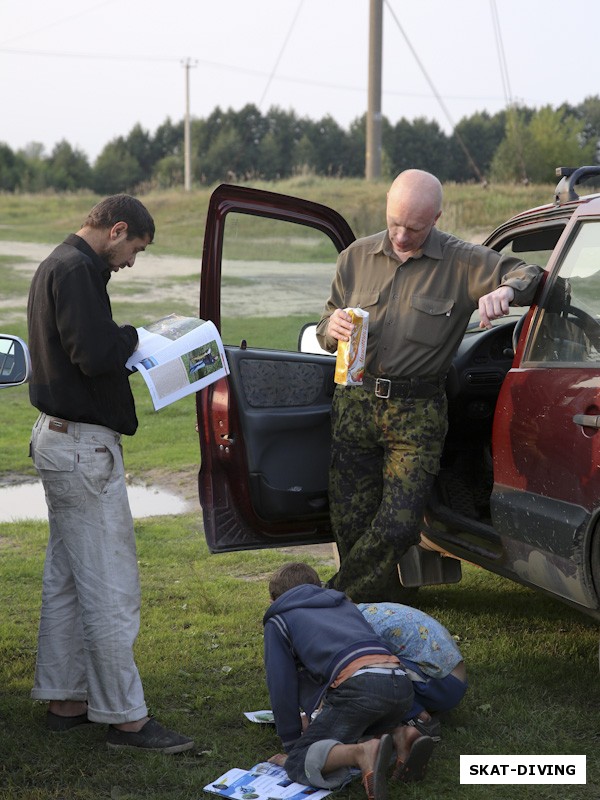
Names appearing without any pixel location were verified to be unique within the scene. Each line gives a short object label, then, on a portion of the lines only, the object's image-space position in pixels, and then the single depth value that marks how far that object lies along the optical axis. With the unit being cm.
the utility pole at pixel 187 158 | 4607
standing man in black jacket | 389
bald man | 463
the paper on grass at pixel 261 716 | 421
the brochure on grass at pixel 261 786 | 361
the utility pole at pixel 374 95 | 2208
